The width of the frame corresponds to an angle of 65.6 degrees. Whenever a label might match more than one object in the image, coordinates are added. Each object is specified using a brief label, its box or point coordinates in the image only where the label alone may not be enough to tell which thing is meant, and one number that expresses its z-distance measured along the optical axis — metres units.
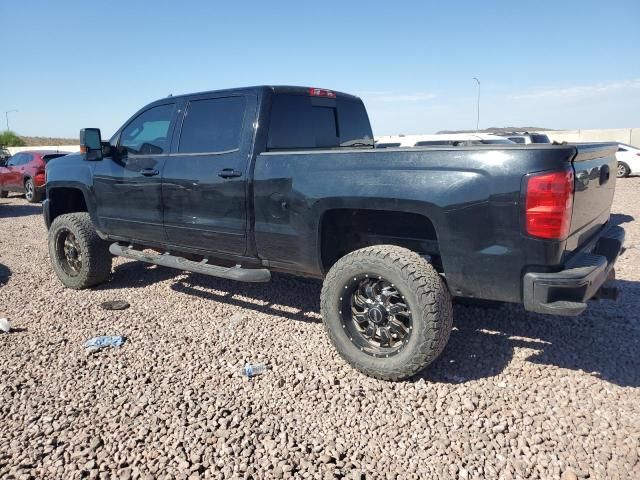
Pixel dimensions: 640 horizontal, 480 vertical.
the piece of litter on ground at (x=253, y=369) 3.43
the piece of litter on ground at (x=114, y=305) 4.84
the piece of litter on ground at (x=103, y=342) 3.91
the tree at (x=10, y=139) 64.84
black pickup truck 2.76
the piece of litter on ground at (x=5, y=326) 4.23
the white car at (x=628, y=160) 17.00
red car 14.04
